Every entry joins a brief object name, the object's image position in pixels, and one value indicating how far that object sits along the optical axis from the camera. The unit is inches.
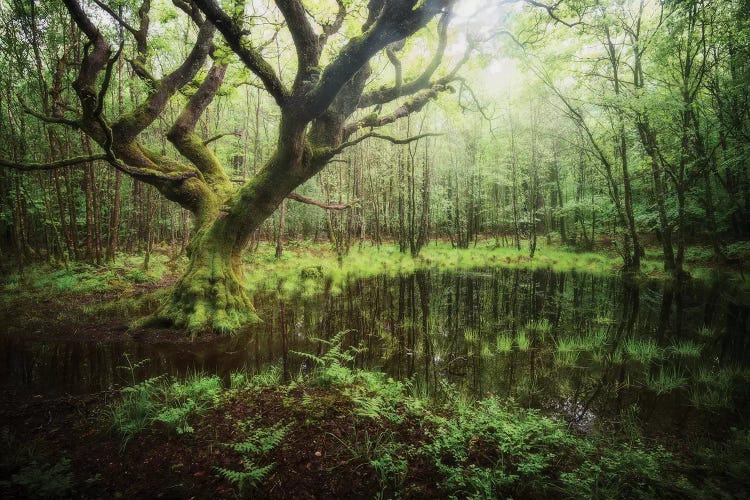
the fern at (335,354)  171.8
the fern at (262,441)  103.8
